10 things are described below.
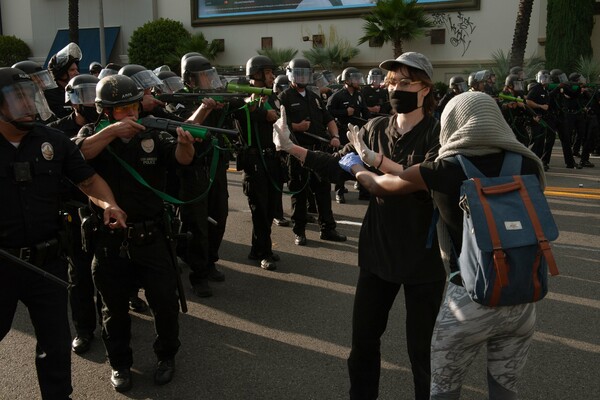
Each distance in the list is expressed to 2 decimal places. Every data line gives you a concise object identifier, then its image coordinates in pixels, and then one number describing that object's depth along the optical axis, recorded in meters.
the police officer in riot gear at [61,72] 6.38
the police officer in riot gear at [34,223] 3.27
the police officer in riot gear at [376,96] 12.16
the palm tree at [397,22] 24.47
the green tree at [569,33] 21.97
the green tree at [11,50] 34.22
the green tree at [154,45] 30.03
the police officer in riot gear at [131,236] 3.96
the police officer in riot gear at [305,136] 7.51
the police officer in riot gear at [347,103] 10.12
